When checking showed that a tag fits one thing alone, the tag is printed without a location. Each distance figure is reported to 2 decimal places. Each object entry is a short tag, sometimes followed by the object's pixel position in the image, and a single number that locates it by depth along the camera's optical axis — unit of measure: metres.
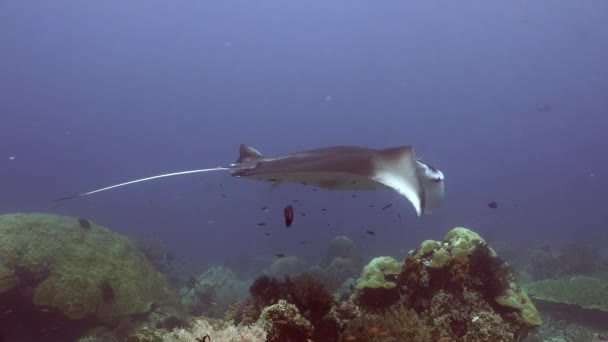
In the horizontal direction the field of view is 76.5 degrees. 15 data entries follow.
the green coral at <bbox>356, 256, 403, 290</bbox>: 7.26
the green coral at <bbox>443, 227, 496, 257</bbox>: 7.20
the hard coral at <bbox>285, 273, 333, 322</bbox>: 5.60
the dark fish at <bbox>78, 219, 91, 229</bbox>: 13.80
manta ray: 4.78
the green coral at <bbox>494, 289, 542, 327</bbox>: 6.71
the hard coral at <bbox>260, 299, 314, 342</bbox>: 4.65
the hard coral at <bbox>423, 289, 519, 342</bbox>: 6.37
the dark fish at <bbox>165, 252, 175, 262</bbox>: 23.71
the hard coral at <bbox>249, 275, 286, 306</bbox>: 6.63
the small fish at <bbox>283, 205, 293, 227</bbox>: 6.50
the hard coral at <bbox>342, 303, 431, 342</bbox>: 5.09
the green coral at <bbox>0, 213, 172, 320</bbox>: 10.56
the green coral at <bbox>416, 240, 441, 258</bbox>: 7.54
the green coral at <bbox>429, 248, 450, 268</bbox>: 7.09
